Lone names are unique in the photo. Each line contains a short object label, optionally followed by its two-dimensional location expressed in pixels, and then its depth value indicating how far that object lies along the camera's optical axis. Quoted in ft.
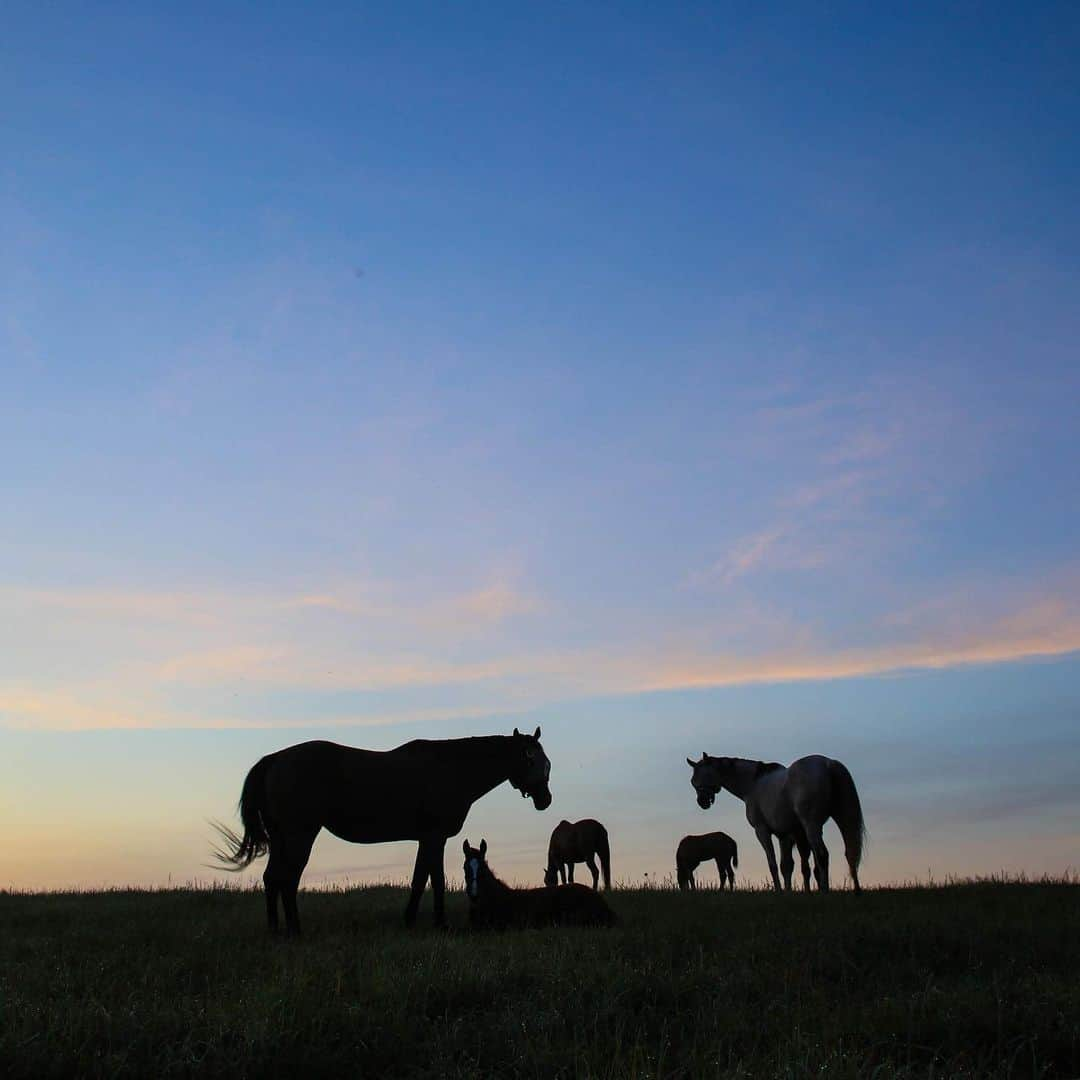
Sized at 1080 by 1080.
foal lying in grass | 43.57
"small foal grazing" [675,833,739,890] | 81.05
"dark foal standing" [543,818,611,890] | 77.56
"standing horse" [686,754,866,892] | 62.75
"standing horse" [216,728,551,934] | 44.96
